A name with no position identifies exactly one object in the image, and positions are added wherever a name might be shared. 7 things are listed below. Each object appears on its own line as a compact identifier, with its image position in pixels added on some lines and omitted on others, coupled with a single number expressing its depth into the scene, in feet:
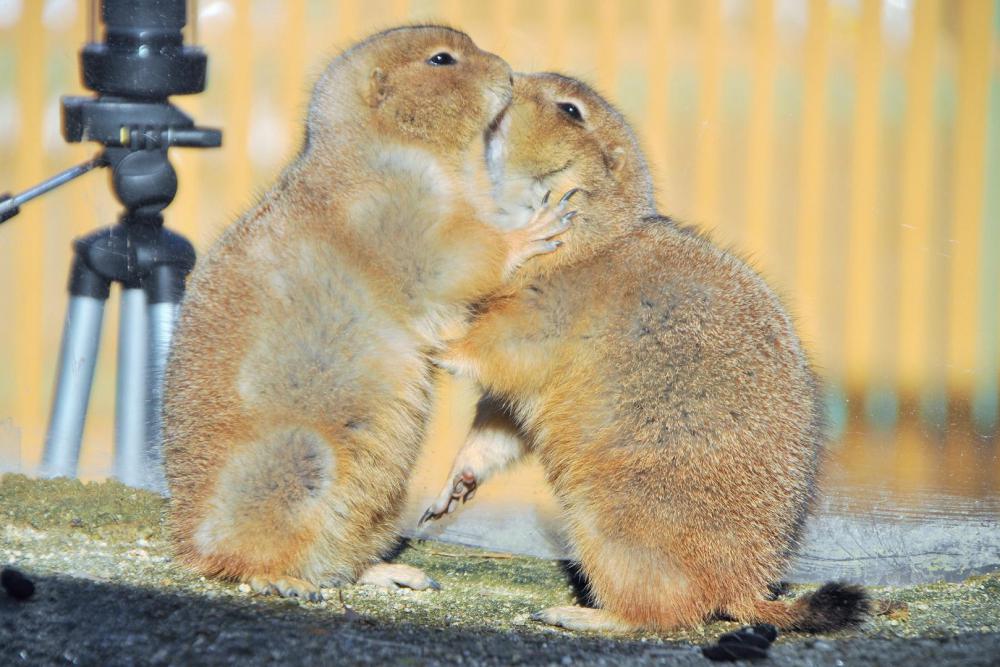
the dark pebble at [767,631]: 29.30
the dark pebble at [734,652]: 26.63
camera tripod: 39.88
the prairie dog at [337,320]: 30.91
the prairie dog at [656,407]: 30.45
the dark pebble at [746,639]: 27.45
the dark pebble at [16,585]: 29.04
